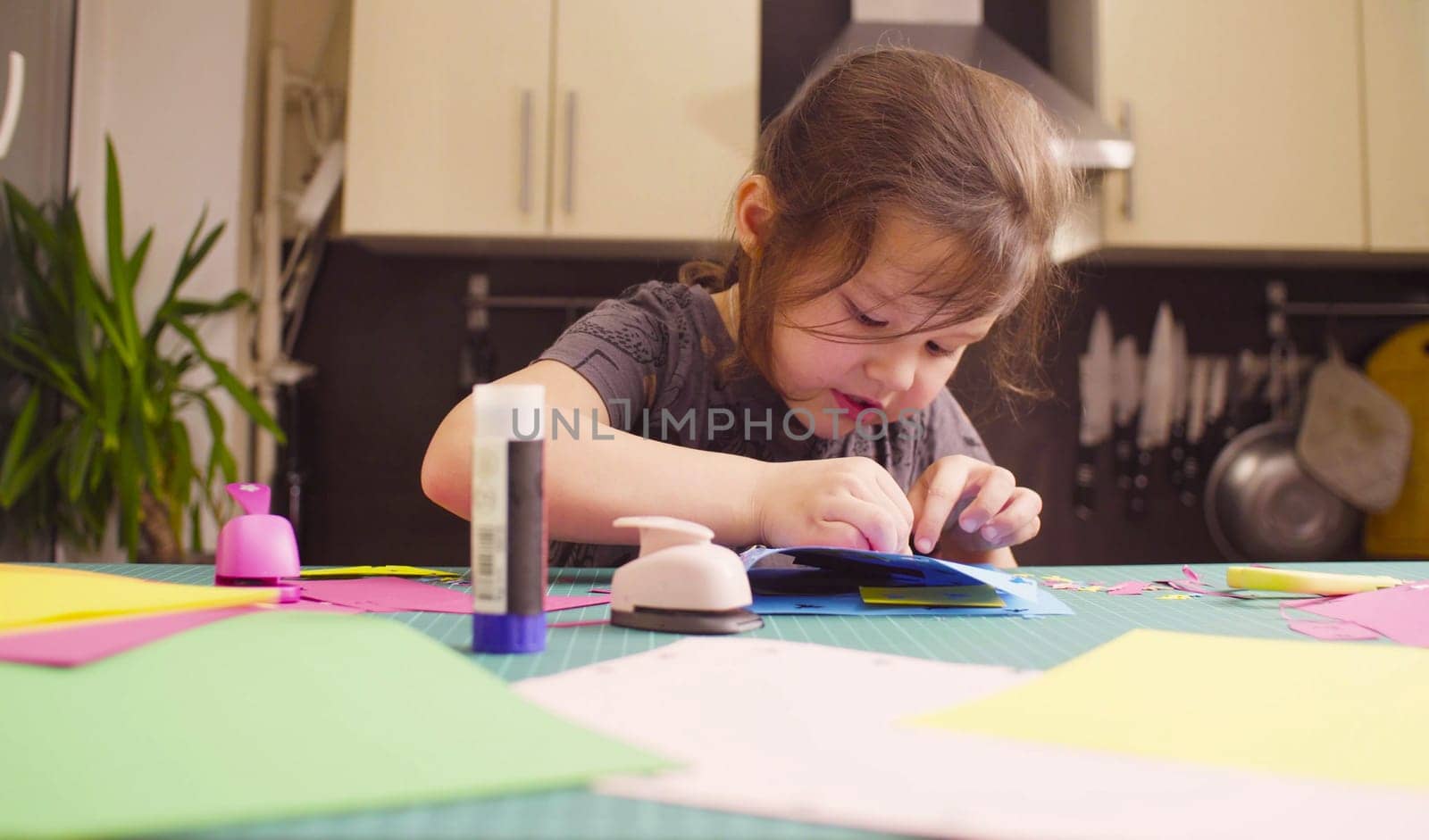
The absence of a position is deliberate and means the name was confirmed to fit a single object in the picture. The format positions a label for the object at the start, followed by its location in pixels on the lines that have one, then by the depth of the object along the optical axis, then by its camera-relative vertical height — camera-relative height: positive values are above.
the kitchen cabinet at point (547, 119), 1.88 +0.64
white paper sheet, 0.30 -0.10
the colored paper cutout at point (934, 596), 0.73 -0.08
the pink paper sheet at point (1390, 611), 0.65 -0.09
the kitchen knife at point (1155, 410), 2.23 +0.15
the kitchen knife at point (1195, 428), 2.24 +0.11
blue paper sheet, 0.71 -0.08
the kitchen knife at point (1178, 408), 2.23 +0.16
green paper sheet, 0.29 -0.09
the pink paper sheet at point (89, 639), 0.46 -0.08
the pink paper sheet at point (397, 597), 0.69 -0.09
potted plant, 1.78 +0.13
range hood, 1.90 +0.80
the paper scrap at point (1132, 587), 0.87 -0.09
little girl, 0.85 +0.14
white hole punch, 0.60 -0.06
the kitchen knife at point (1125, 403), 2.23 +0.17
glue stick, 0.52 -0.02
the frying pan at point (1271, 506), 2.14 -0.05
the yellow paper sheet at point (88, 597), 0.58 -0.08
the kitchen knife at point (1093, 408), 2.24 +0.16
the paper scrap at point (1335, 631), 0.65 -0.09
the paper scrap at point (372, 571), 0.88 -0.09
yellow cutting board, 2.16 +0.09
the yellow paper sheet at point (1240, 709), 0.37 -0.09
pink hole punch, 0.76 -0.06
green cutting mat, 0.29 -0.09
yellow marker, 0.82 -0.08
